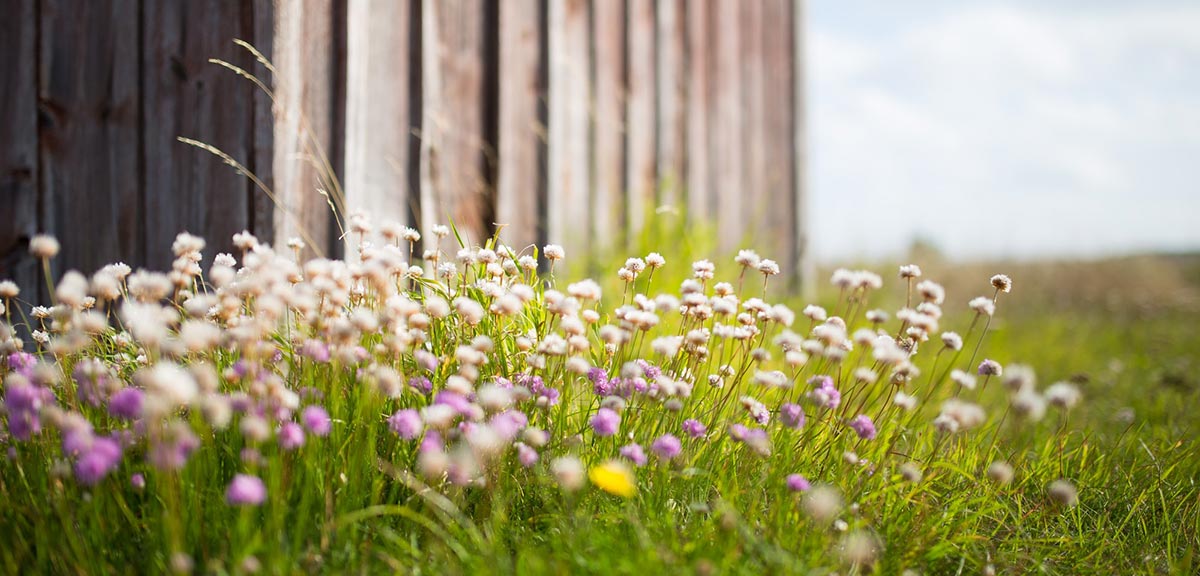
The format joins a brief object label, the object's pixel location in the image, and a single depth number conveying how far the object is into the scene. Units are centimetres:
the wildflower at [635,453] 143
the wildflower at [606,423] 144
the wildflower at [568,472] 134
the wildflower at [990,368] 153
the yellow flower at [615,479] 137
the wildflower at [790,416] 147
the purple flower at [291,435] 137
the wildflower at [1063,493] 143
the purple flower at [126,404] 134
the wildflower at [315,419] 138
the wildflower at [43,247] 144
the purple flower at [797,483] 143
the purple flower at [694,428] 150
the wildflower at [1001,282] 155
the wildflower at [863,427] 152
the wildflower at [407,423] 141
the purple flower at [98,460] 131
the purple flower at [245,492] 130
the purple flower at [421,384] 150
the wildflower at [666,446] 145
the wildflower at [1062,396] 140
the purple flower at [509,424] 138
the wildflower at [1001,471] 141
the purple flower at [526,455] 142
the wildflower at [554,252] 157
